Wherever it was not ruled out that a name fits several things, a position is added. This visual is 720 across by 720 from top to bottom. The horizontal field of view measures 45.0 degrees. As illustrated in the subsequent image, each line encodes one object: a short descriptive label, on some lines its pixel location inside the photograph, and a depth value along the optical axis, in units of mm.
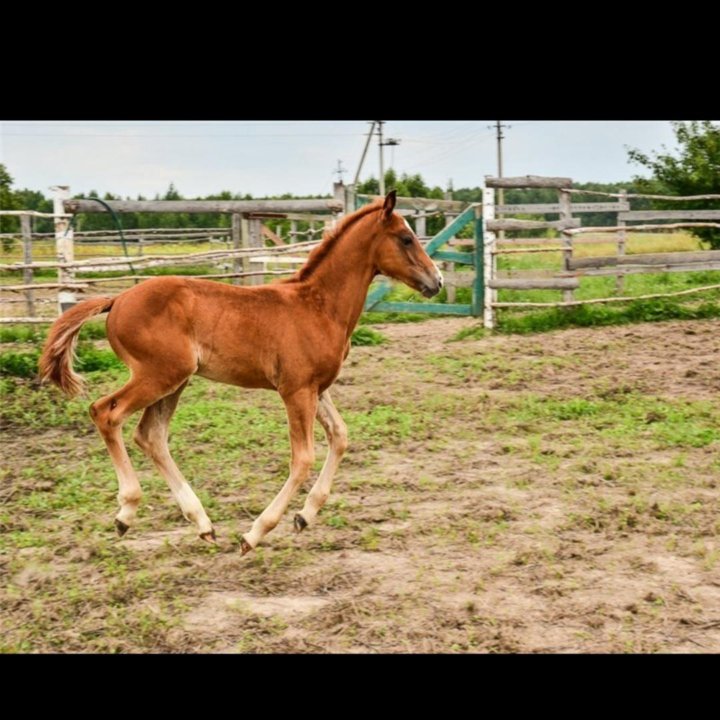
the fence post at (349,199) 11623
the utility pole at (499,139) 36031
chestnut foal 4488
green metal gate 11859
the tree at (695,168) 16406
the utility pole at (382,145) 26052
